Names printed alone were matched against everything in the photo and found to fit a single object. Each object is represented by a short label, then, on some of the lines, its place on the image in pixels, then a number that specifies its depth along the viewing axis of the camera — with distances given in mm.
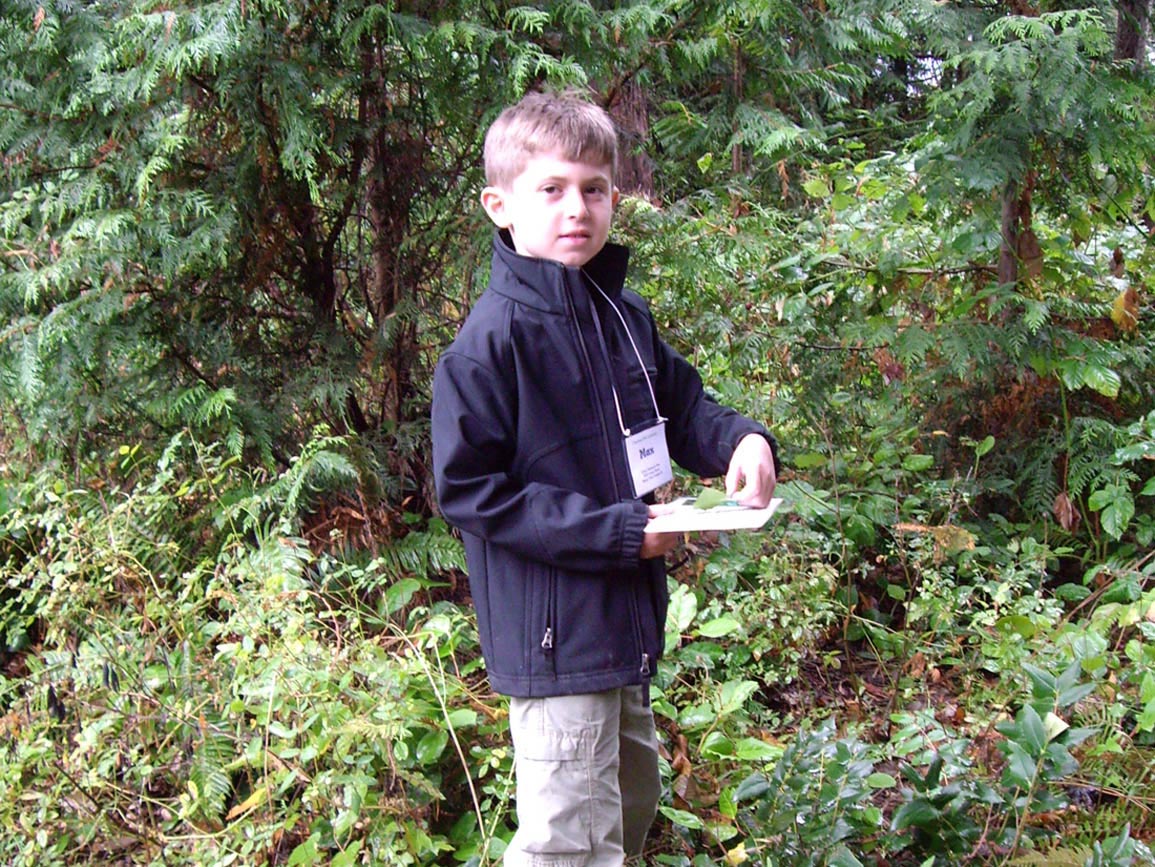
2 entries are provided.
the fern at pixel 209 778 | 2820
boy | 2105
